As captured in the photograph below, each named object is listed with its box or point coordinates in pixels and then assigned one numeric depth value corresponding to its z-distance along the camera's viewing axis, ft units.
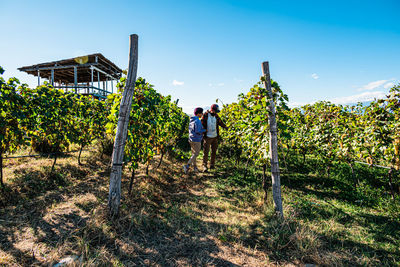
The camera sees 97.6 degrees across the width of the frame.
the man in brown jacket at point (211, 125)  17.19
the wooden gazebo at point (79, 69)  41.93
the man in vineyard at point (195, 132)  16.52
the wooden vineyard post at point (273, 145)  9.80
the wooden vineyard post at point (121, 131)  8.99
